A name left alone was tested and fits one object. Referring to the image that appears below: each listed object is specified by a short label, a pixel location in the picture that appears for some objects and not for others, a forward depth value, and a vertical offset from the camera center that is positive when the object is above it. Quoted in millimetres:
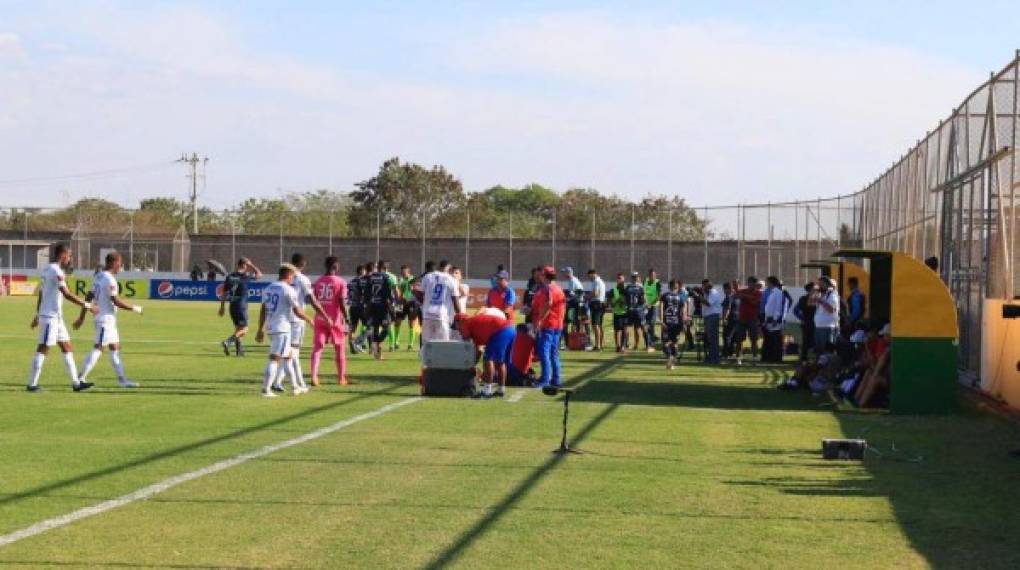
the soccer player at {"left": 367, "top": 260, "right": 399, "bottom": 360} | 27969 -375
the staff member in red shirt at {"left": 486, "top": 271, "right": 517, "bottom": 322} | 24844 -167
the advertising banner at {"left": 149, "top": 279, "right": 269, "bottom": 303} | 68312 -459
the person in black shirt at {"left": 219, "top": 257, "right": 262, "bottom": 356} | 28031 -285
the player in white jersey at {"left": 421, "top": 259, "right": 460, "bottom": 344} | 21375 -290
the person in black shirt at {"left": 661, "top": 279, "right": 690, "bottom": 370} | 28703 -650
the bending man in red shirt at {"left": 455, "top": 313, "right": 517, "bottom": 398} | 19844 -713
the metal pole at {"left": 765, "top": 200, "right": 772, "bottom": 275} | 56594 +998
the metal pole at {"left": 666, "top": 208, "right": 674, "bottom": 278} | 62219 +1802
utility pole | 111875 +8966
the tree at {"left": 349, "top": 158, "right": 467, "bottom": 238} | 84750 +5976
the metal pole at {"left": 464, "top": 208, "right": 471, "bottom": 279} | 66012 +1491
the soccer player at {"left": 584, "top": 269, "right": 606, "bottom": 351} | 35906 -476
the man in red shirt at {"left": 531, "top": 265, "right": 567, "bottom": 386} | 21188 -522
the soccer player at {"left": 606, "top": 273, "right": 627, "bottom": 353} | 34469 -585
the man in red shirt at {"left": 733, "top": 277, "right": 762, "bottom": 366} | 30531 -500
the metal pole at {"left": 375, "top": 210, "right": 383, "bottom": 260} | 68538 +1860
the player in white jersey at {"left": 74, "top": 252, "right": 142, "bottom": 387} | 19594 -434
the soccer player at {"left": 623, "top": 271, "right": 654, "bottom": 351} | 34562 -397
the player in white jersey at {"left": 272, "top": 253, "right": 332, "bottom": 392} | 19641 -344
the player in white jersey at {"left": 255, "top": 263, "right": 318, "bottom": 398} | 19031 -489
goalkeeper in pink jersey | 20859 -495
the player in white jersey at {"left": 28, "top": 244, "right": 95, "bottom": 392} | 18906 -523
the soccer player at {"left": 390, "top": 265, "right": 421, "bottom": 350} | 30797 -476
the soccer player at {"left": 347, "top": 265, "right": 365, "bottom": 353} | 28891 -409
